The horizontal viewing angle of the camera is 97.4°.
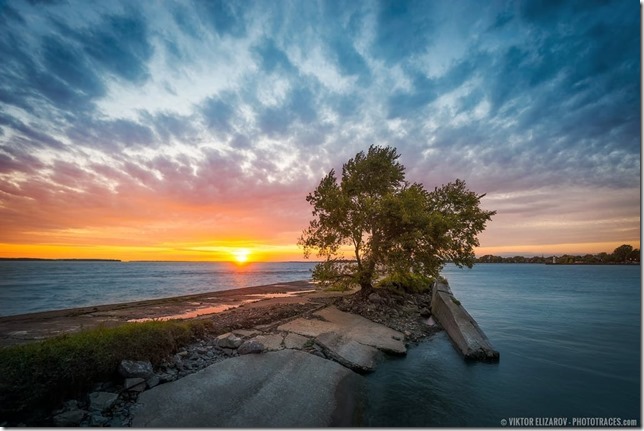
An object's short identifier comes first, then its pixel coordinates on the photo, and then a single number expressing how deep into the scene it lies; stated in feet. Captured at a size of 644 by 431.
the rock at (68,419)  20.92
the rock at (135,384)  25.00
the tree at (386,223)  62.85
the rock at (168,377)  27.01
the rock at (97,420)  21.04
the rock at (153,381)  25.91
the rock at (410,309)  70.26
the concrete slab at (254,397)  22.91
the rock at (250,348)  34.88
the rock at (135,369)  25.89
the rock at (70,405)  21.96
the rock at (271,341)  37.76
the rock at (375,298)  68.67
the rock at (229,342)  36.65
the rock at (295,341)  39.24
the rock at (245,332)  41.97
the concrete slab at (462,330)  43.78
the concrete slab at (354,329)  45.47
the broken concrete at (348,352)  37.35
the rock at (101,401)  22.39
